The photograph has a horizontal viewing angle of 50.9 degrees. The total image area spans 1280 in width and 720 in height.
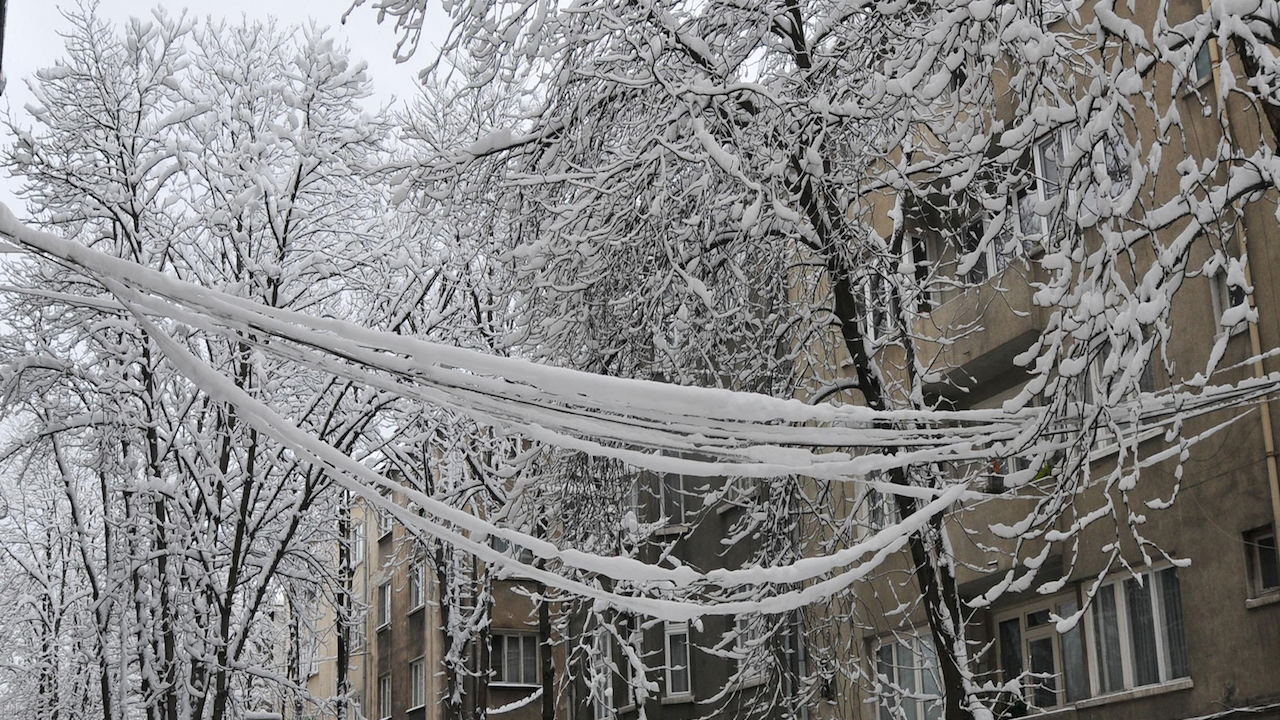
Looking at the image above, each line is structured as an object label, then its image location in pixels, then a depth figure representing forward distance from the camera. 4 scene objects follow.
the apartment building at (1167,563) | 11.63
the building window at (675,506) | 26.39
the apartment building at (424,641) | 22.09
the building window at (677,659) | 25.50
